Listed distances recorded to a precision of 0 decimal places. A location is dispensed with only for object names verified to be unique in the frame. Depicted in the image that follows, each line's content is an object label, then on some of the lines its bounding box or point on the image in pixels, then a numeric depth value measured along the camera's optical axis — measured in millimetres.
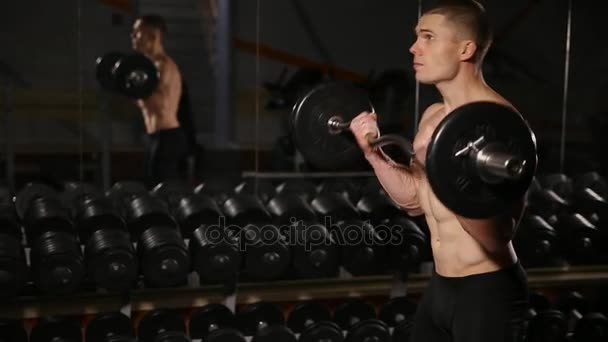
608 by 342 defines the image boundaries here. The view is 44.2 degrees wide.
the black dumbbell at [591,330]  3229
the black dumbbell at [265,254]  3127
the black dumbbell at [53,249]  2820
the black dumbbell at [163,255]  2955
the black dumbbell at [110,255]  2881
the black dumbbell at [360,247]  3219
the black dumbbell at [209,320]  3109
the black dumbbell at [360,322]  3045
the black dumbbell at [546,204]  3680
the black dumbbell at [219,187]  3859
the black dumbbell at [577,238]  3436
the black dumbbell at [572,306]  3371
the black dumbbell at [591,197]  3572
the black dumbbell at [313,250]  3168
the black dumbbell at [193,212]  3406
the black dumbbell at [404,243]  3275
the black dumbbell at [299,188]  3939
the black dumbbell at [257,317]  3158
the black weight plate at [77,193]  3709
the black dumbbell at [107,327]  2922
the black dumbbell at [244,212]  3426
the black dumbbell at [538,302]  3273
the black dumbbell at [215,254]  3043
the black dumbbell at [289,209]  3416
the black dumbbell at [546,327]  3156
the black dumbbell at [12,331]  2748
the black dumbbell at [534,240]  3369
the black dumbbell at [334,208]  3490
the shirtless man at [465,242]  1832
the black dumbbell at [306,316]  3217
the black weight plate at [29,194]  3641
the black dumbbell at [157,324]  3061
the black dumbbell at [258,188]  4309
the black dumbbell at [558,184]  4075
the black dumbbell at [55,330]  2826
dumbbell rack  3059
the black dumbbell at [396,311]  3279
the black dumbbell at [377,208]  3494
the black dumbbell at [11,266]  2734
